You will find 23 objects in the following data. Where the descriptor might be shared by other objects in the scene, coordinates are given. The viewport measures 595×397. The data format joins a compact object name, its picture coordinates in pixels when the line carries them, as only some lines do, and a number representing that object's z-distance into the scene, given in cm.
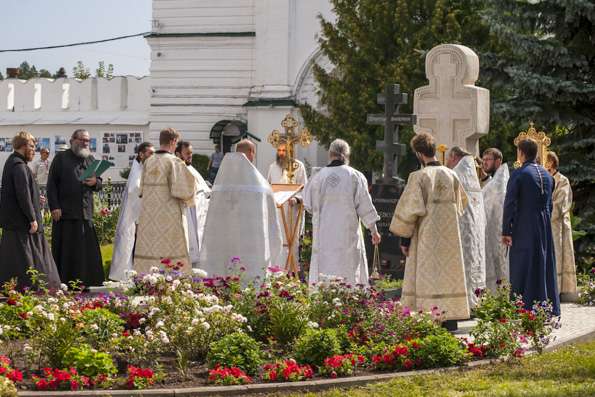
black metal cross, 1592
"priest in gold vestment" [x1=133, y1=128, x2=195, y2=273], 1195
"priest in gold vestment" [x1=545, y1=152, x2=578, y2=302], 1328
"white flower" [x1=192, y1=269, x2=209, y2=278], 944
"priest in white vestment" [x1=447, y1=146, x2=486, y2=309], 1127
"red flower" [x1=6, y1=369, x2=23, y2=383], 745
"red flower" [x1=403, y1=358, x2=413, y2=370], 848
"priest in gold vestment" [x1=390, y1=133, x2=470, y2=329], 1007
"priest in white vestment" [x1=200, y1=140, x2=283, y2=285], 1159
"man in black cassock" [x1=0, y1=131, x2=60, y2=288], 1162
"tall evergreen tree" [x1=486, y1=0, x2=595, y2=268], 1697
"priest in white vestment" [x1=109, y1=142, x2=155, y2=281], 1365
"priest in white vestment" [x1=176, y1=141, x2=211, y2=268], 1288
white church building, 3198
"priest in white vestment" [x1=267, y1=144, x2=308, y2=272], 1642
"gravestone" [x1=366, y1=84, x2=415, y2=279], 1534
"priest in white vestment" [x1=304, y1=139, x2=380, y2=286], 1144
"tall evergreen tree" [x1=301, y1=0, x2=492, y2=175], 2367
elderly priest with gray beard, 1285
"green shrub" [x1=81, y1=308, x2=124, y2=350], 829
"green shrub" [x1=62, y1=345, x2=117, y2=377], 775
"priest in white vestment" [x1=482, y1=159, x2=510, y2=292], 1247
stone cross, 1346
